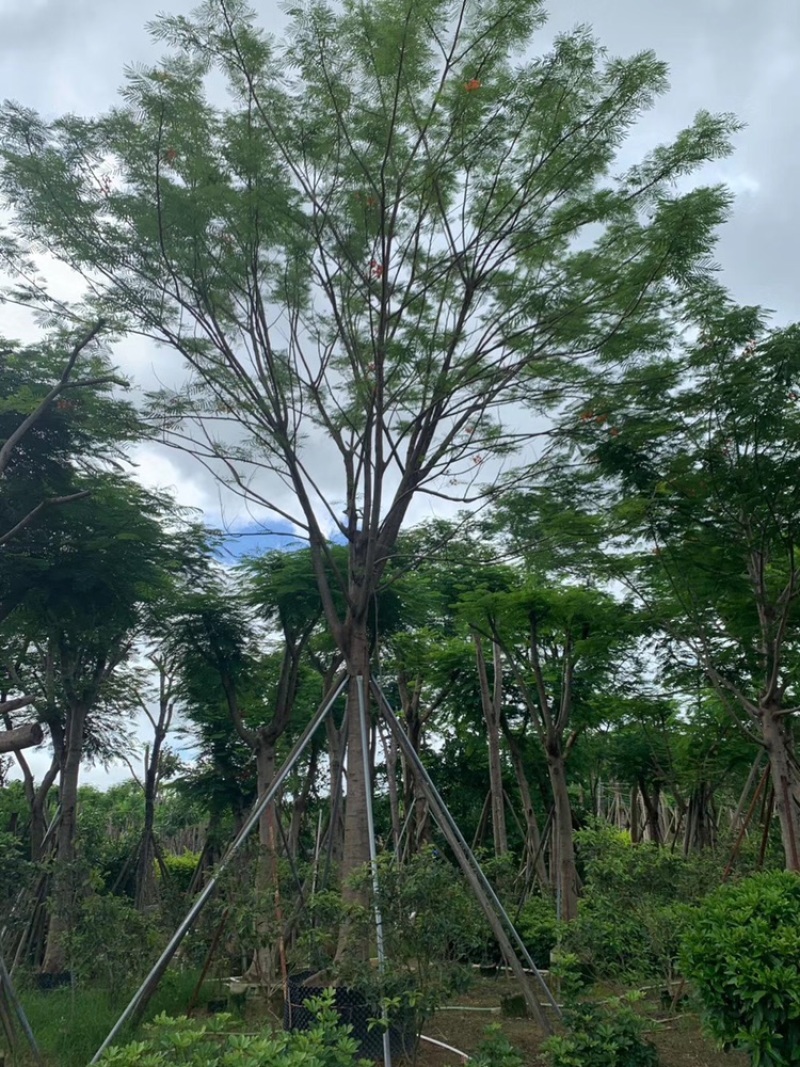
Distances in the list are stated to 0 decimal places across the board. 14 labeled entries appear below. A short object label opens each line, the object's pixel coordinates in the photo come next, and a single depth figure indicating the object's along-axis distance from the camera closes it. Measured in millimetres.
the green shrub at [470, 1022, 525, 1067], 4574
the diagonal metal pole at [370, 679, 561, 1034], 5504
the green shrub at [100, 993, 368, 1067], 2752
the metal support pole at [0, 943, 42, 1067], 5375
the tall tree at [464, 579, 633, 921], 9602
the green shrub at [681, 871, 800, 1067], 4438
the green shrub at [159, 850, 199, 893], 21900
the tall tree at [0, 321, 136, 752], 8164
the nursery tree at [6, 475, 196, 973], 8695
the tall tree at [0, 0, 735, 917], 6340
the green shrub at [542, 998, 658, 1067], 4887
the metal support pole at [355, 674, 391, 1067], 4797
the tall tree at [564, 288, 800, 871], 6910
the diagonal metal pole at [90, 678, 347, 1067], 5625
